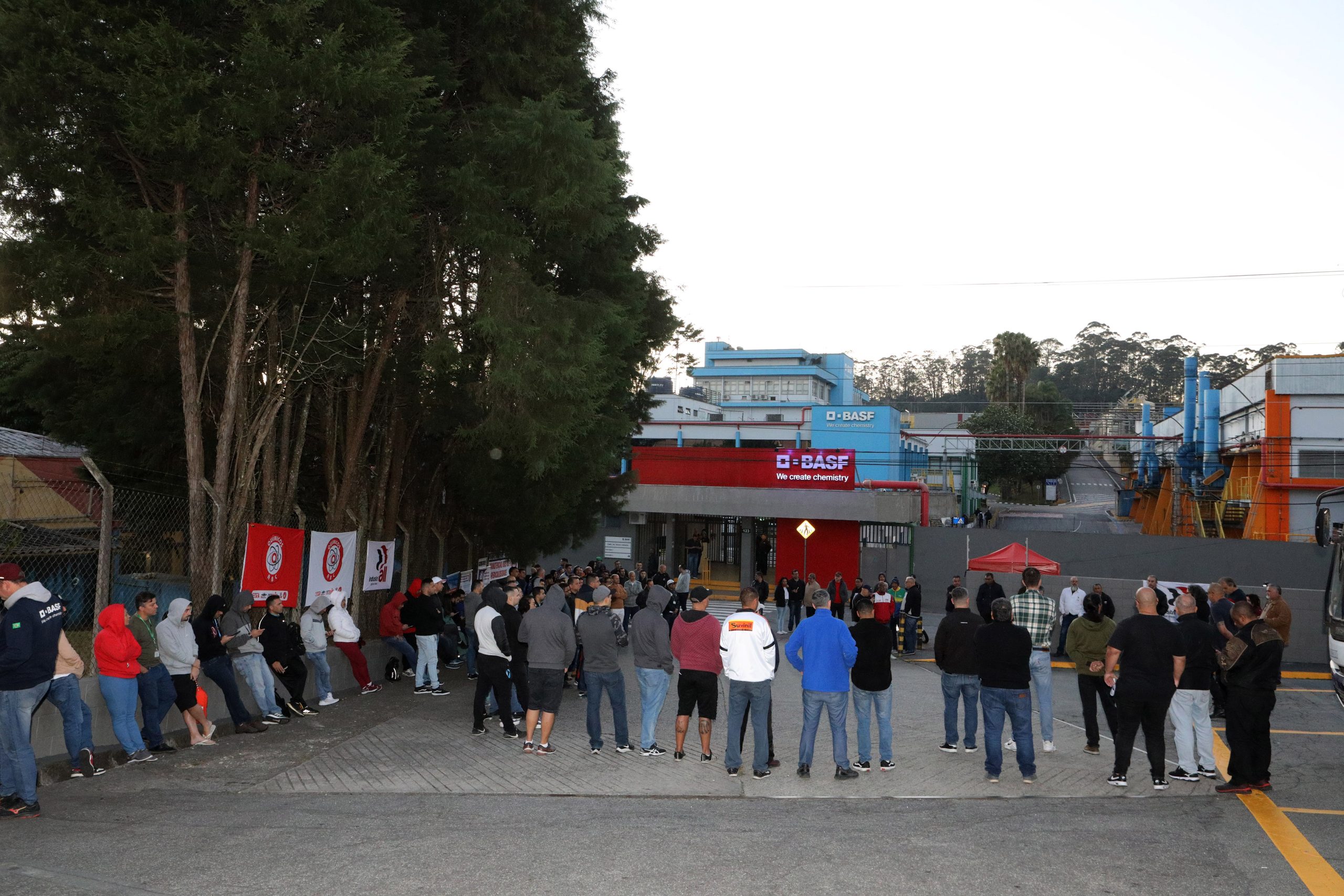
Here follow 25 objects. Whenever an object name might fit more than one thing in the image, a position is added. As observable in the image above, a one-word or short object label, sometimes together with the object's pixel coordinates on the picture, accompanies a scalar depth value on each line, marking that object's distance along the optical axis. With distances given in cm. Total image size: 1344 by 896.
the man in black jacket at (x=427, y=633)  1334
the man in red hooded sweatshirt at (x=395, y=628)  1420
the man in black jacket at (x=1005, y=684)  844
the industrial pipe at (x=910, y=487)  3284
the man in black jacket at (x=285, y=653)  1078
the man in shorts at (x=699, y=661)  915
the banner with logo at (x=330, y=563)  1339
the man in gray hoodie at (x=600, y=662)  961
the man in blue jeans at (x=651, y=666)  957
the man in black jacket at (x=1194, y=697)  852
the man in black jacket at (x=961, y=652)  926
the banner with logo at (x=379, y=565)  1566
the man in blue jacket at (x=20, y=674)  685
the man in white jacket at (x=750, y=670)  865
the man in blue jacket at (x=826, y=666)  846
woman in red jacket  844
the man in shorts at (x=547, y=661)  966
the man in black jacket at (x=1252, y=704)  819
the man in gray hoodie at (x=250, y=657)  999
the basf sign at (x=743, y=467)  3325
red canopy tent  2064
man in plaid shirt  944
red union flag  1166
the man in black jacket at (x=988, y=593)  1834
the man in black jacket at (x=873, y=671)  884
